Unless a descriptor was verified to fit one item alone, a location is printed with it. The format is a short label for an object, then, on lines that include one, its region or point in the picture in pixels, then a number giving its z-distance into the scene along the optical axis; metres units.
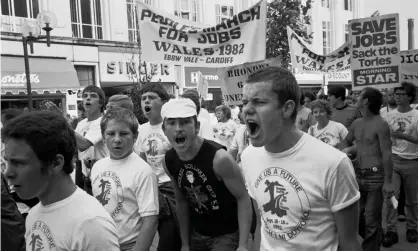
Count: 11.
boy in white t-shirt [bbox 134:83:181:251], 3.64
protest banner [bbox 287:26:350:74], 9.30
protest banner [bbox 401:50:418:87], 8.80
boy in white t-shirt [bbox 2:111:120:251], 1.76
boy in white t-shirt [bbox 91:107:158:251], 2.89
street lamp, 11.08
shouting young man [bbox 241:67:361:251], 2.17
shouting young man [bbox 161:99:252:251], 2.99
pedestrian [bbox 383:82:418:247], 5.54
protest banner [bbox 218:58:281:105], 7.30
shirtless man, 4.68
